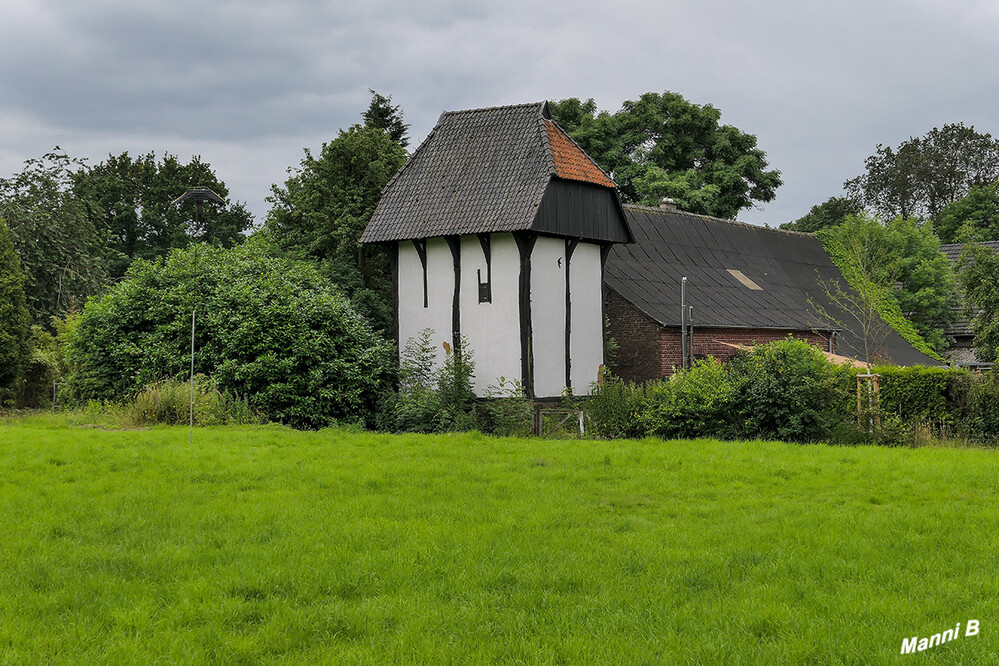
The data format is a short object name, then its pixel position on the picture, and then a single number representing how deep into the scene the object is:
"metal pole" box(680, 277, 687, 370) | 23.42
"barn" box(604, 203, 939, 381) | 23.95
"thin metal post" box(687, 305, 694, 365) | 24.08
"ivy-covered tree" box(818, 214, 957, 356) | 34.03
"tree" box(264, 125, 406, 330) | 26.11
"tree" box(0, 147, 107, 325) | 29.53
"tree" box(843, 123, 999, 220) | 52.62
